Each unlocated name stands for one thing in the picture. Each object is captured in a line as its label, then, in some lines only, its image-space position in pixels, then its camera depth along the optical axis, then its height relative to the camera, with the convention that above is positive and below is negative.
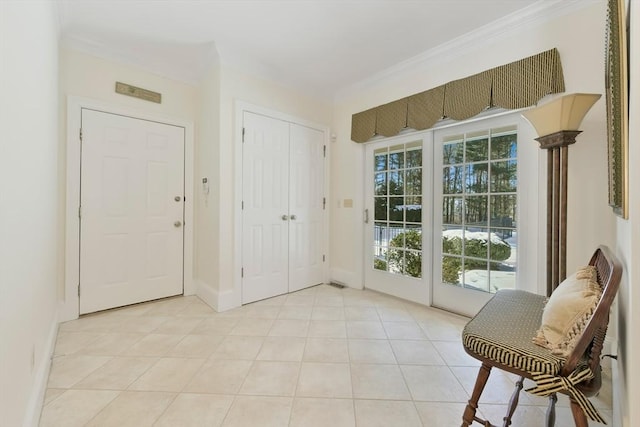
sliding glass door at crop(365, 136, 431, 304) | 2.91 -0.04
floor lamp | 1.59 +0.40
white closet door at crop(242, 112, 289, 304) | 2.94 +0.07
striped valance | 2.05 +1.05
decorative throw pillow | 0.98 -0.37
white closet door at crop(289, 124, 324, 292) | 3.35 +0.09
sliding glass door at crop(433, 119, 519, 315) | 2.33 +0.01
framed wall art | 0.96 +0.40
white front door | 2.58 +0.02
